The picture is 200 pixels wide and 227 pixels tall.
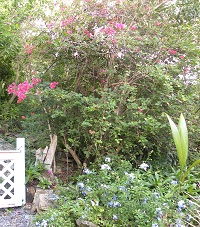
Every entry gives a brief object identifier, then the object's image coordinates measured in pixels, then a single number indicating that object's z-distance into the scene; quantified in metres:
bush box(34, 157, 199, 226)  2.02
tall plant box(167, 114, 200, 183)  2.43
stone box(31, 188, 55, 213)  2.50
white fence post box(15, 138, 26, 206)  2.77
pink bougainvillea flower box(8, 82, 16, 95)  3.27
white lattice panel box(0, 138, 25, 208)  2.73
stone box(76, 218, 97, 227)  2.07
